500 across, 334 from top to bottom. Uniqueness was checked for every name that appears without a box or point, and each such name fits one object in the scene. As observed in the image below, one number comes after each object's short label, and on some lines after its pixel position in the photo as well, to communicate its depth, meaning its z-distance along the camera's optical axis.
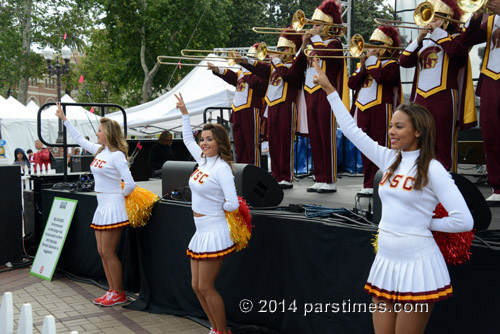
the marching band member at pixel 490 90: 4.44
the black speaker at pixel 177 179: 5.25
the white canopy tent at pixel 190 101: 13.23
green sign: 6.50
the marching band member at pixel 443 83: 4.77
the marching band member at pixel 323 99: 5.86
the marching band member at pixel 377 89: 5.58
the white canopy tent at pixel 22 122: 19.44
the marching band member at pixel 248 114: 6.92
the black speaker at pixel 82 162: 8.74
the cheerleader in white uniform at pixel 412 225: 2.55
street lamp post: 15.10
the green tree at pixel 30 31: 31.12
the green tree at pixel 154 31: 26.16
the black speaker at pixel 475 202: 3.15
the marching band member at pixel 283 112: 6.30
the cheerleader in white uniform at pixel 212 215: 3.94
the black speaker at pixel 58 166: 12.83
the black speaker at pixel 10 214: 7.16
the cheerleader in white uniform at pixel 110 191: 5.30
